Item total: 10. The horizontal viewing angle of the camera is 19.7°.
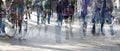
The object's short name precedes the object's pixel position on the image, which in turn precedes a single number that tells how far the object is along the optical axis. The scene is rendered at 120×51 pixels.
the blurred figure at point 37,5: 10.71
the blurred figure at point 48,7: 10.45
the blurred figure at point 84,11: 10.77
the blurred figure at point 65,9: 10.33
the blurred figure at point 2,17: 9.93
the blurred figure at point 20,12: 10.02
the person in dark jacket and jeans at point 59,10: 10.31
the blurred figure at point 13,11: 9.98
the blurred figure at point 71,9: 10.44
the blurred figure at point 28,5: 10.32
